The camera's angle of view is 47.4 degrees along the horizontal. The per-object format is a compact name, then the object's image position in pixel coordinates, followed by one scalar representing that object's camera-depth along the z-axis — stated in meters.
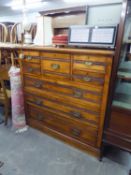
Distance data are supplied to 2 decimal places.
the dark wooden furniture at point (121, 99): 1.30
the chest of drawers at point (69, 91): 1.41
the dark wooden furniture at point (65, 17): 2.12
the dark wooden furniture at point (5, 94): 2.09
